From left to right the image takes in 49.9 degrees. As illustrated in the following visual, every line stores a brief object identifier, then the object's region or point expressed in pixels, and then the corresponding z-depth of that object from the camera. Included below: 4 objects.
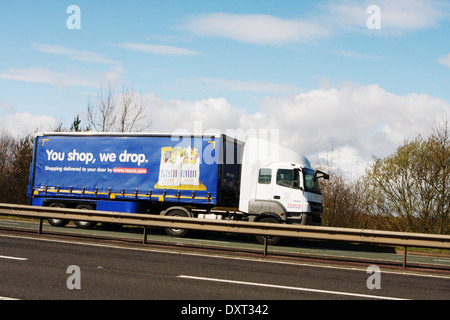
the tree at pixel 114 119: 34.51
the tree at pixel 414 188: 21.08
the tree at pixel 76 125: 37.78
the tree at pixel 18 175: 36.09
